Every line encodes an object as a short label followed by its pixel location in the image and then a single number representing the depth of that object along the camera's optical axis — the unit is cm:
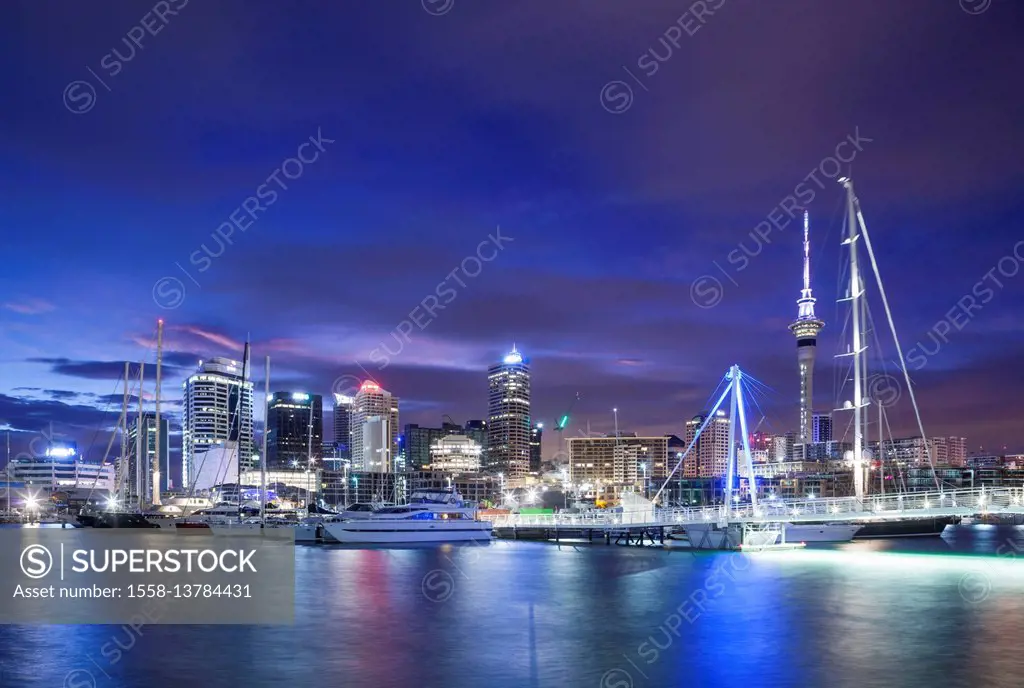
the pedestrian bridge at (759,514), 6322
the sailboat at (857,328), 9294
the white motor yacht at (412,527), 10438
